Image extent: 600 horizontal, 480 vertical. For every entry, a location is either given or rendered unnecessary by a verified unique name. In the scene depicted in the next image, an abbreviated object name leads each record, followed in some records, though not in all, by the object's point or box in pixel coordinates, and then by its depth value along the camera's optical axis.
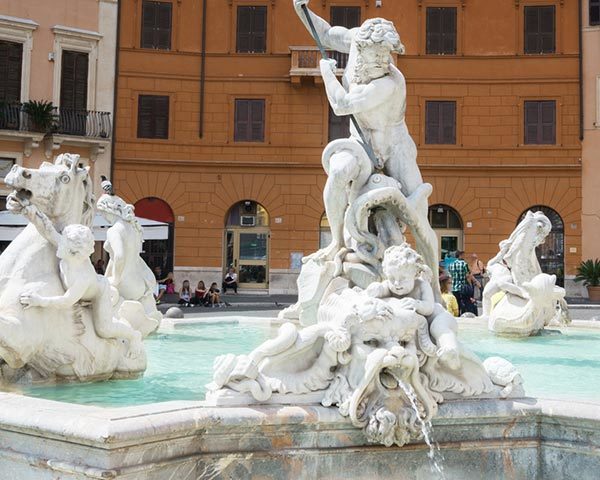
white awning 18.30
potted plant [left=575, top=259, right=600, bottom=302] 24.50
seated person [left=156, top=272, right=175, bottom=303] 23.39
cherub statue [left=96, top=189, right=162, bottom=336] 6.49
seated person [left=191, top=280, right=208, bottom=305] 20.53
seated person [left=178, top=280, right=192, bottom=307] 20.51
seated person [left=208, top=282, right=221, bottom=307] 20.56
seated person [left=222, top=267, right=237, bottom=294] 26.01
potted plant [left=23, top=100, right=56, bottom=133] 25.31
